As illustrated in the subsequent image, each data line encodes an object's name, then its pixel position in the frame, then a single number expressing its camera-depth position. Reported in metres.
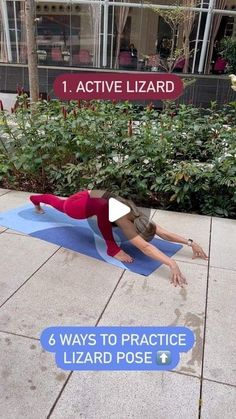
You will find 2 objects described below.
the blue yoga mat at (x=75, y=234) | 3.43
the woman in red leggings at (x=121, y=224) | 3.23
